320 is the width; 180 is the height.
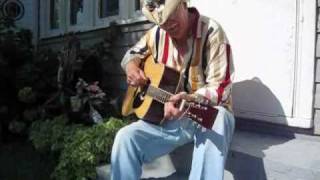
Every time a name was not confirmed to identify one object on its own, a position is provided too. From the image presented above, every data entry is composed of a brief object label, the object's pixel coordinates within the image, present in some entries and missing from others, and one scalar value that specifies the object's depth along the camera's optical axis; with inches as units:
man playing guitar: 64.7
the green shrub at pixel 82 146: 88.8
